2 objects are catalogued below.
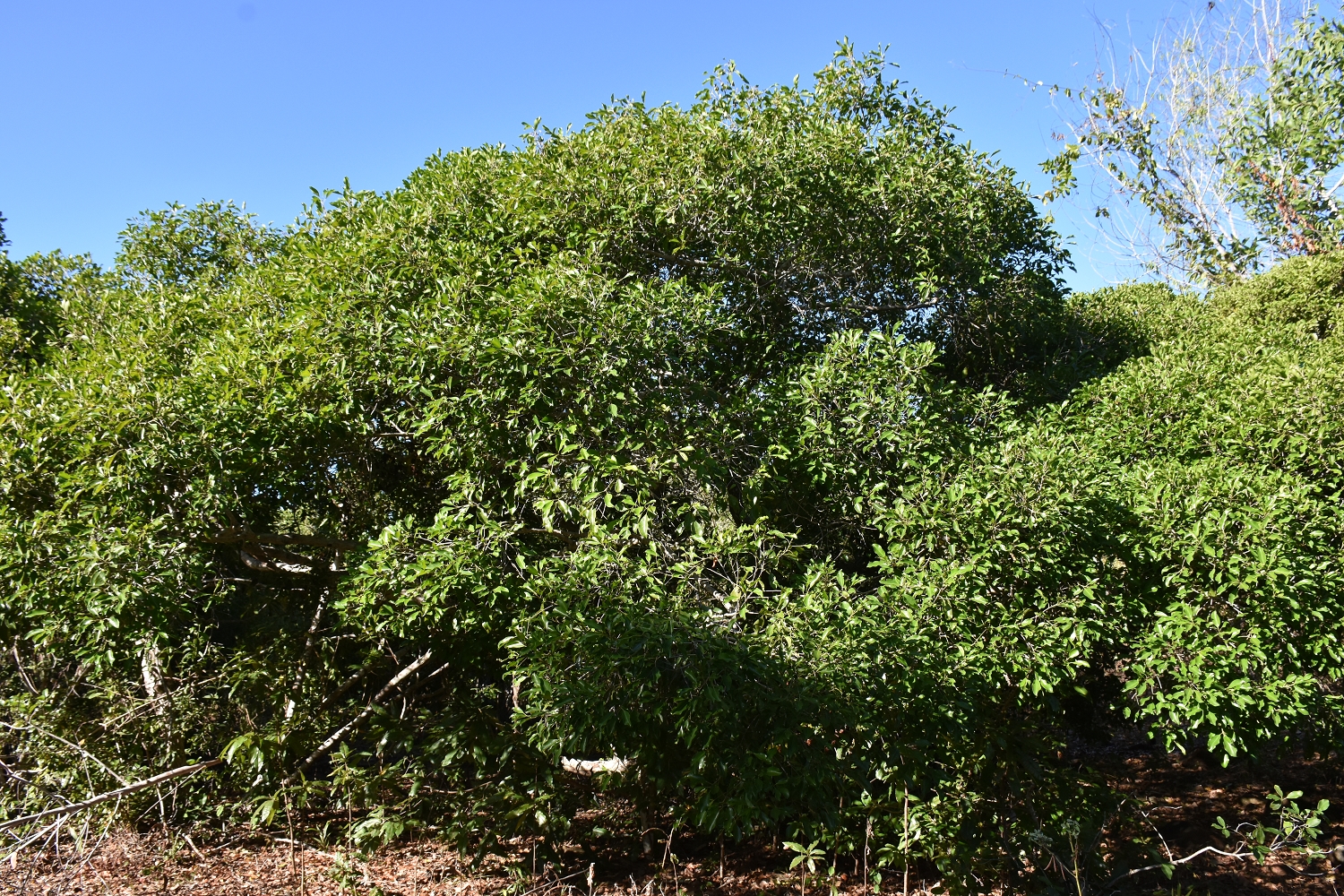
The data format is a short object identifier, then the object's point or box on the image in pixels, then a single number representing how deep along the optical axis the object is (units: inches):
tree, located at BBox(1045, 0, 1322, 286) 469.4
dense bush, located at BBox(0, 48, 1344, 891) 186.5
